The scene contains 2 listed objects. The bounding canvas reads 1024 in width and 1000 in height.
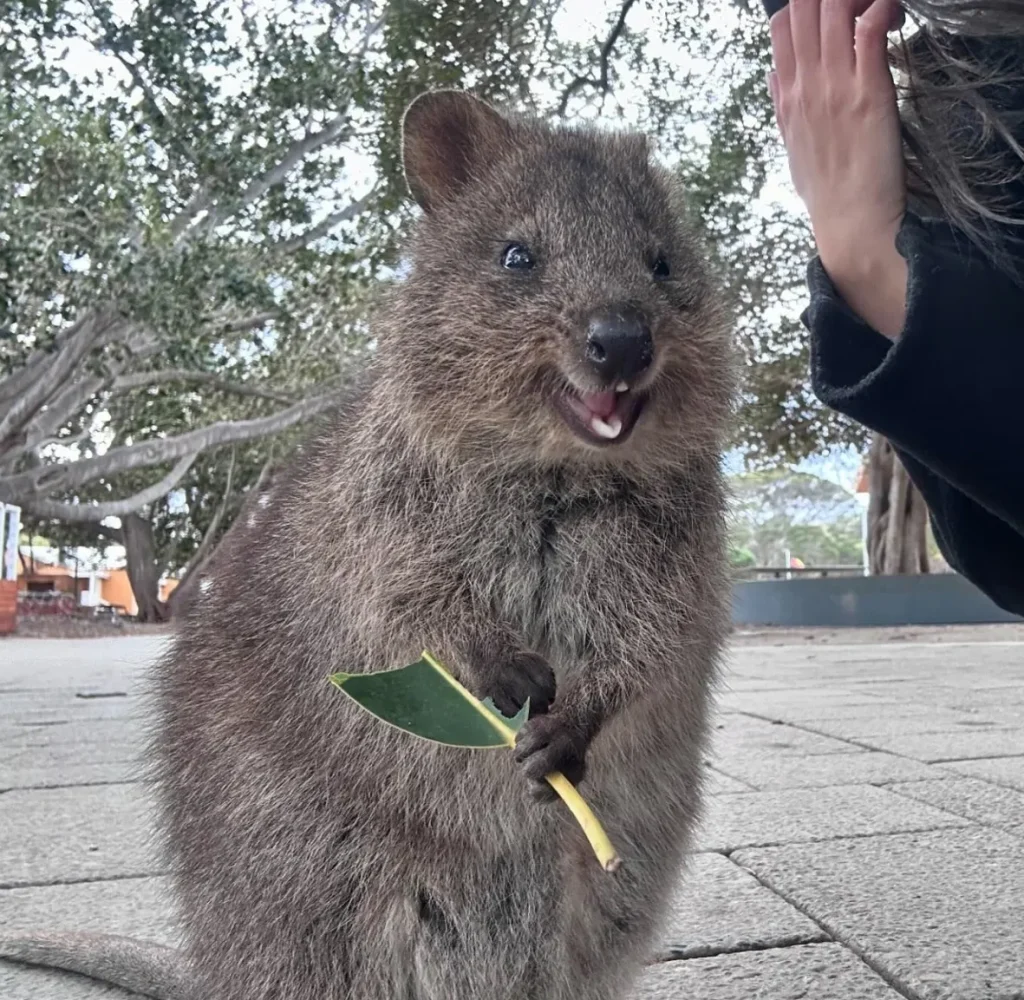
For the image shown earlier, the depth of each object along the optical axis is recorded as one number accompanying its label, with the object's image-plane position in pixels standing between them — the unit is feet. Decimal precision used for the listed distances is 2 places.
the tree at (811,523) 85.76
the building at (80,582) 105.50
